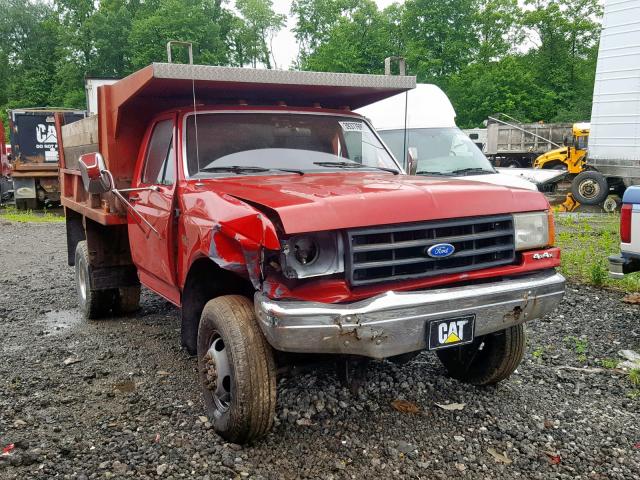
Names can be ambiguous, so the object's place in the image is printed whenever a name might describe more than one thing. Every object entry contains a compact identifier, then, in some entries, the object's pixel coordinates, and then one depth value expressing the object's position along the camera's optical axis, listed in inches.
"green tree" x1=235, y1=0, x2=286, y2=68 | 1875.0
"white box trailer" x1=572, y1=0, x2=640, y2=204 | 527.7
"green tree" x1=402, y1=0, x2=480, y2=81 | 1744.6
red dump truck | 114.0
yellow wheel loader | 828.0
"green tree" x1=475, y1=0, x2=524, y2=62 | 1770.4
